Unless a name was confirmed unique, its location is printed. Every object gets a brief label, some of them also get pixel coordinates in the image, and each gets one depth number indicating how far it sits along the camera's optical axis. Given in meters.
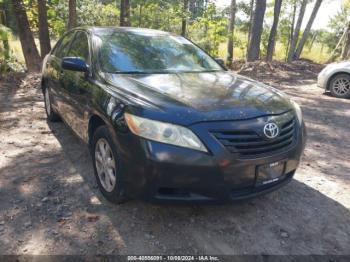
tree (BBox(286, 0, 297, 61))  23.98
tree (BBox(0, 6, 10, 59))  9.97
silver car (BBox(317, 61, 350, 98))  8.66
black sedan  2.62
